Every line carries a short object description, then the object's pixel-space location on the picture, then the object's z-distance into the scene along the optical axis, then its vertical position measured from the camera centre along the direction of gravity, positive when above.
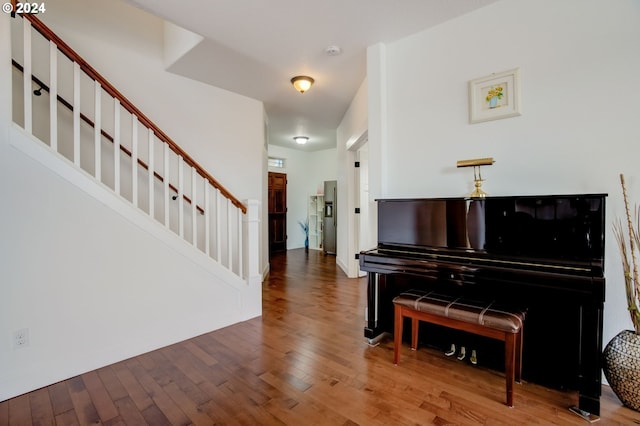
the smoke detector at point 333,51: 2.74 +1.57
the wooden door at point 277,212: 6.98 +0.00
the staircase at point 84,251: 1.84 -0.29
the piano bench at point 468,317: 1.66 -0.68
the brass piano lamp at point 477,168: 2.10 +0.33
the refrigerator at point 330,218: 6.65 -0.15
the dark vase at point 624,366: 1.54 -0.87
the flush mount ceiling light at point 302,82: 3.32 +1.52
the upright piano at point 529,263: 1.58 -0.35
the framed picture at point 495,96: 2.06 +0.86
